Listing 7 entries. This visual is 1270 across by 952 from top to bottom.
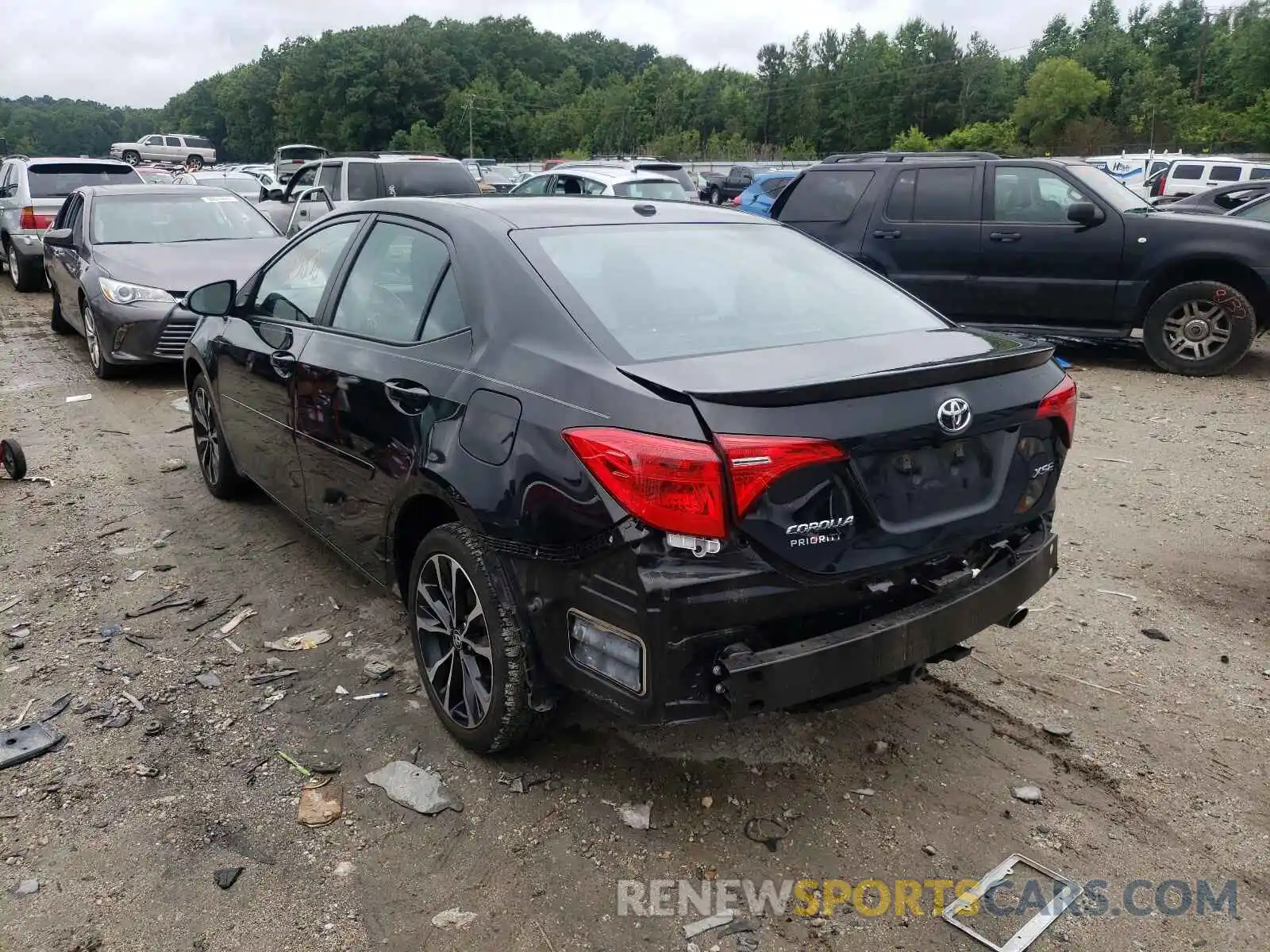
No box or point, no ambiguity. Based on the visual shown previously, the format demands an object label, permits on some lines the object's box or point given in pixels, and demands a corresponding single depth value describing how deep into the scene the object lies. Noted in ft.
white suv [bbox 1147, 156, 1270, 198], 84.23
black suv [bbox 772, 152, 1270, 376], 28.14
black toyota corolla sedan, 8.25
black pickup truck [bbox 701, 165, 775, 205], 99.86
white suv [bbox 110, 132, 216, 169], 185.26
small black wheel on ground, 19.85
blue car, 55.31
